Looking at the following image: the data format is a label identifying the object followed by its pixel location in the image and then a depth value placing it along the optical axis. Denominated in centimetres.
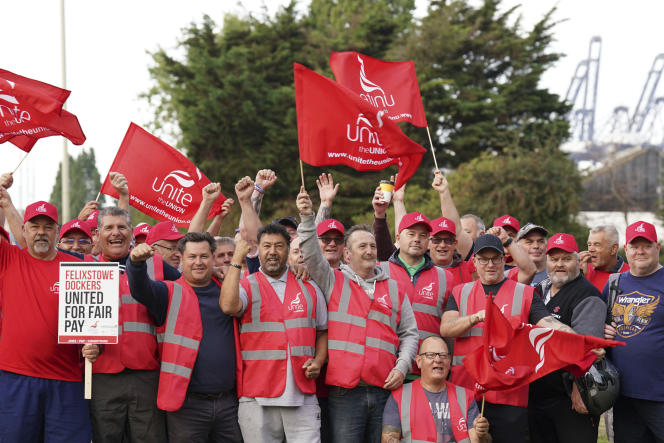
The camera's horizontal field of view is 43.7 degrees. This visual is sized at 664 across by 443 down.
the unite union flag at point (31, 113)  853
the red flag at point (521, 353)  682
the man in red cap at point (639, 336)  719
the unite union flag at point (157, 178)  1005
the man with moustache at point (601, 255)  823
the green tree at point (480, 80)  3356
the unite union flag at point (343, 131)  844
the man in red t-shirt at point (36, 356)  671
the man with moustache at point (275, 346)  673
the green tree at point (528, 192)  2705
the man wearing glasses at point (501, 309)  711
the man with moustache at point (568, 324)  716
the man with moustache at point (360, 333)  690
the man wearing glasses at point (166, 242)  798
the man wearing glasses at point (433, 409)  685
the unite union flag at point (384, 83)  938
